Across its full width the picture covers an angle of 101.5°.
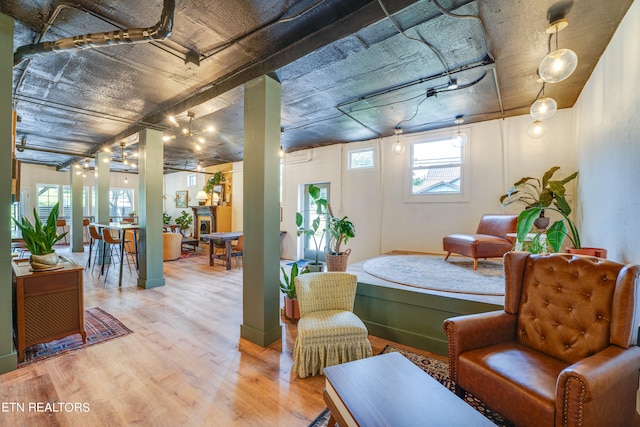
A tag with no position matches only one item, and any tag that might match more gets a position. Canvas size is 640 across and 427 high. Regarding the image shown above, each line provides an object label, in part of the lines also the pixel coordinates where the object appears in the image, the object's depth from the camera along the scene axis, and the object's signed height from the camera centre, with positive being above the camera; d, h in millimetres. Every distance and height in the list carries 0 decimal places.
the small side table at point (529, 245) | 2774 -393
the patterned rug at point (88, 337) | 2402 -1349
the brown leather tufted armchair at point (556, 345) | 1178 -771
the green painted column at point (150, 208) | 4316 -15
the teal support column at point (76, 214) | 7562 -194
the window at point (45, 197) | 8875 +347
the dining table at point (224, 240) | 5887 -734
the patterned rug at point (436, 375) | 1656 -1335
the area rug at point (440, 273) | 2666 -809
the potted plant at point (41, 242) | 2432 -332
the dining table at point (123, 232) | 4519 -436
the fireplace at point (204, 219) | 8195 -373
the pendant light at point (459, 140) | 3975 +1048
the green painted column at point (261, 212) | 2596 -41
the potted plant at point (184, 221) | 9106 -473
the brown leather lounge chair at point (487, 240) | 3471 -426
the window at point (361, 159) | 5758 +1124
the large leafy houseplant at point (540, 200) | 2443 +117
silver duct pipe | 1849 +1320
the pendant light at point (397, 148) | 4395 +1021
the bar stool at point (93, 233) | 5152 -518
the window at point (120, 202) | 10477 +229
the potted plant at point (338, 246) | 3887 -580
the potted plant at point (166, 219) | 9541 -414
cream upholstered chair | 2049 -1042
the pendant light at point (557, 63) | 1838 +1047
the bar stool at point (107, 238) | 4528 -539
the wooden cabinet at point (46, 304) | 2281 -904
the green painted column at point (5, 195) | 2062 +95
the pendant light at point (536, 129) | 3287 +1012
